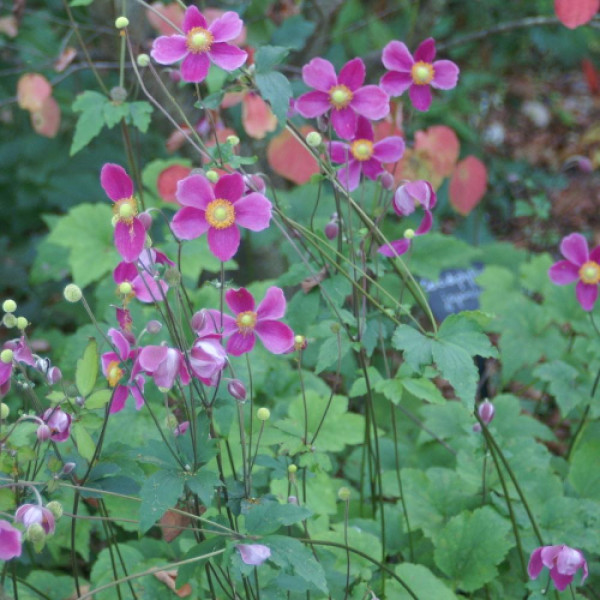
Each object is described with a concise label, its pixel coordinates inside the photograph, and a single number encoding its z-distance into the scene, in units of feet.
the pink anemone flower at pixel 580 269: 5.56
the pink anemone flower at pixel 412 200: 5.09
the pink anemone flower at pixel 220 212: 4.85
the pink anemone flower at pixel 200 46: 4.99
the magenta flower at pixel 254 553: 4.72
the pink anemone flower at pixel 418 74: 5.24
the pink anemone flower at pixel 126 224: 4.78
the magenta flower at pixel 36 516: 4.66
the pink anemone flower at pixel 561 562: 4.97
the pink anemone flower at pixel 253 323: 4.94
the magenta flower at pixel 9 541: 4.65
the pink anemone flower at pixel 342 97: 5.17
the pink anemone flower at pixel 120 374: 4.92
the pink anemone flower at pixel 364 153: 5.28
